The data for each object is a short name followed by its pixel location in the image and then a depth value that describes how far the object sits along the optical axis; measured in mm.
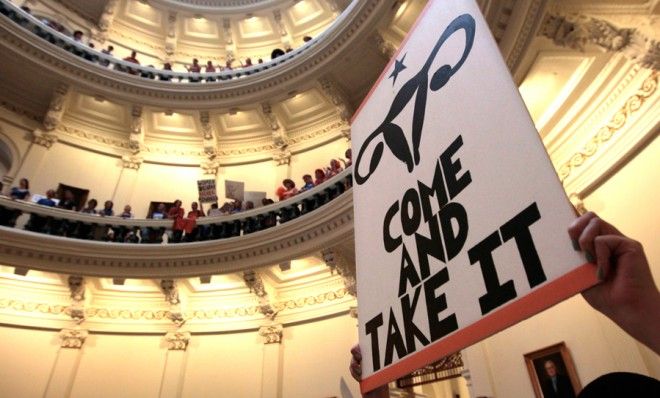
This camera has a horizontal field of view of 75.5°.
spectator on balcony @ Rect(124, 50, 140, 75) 13594
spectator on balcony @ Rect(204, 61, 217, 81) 15172
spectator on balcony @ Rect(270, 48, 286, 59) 15077
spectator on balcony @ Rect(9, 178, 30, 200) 10344
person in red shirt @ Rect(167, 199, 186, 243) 10219
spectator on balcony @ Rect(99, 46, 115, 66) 13345
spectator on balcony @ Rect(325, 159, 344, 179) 10758
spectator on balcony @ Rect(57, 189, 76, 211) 10664
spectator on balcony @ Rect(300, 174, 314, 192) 10742
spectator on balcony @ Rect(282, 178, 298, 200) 10922
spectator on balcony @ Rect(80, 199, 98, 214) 10828
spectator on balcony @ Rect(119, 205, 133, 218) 11242
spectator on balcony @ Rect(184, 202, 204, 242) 10234
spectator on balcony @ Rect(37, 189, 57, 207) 10357
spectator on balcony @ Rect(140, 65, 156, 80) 13708
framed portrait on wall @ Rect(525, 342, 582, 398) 5438
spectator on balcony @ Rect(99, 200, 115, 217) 10837
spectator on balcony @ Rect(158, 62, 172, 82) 13914
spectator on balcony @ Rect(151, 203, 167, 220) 11205
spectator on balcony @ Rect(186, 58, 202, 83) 14064
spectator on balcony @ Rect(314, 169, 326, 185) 10883
